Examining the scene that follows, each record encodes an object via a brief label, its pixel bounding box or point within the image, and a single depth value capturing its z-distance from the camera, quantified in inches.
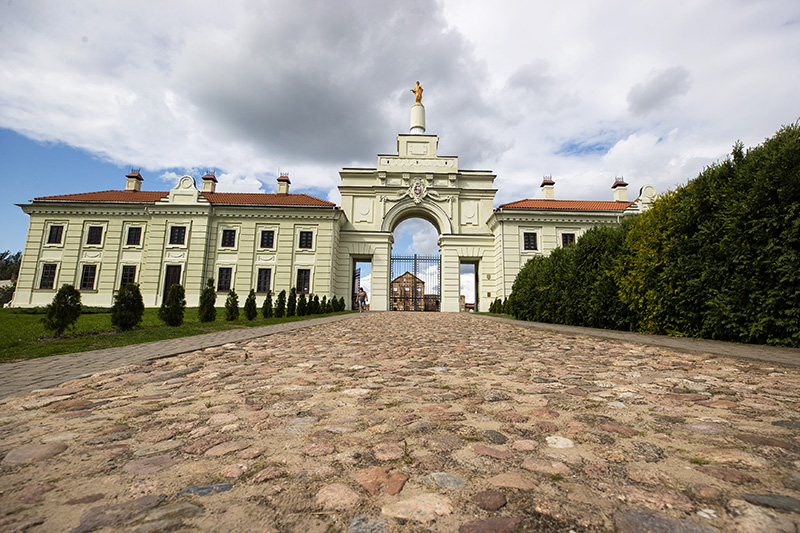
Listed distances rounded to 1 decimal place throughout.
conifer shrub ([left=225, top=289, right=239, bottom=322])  548.7
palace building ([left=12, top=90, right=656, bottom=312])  1057.5
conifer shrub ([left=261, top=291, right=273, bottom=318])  638.5
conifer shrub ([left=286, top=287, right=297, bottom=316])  701.9
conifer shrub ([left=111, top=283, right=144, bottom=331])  348.5
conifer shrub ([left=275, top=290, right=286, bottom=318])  655.8
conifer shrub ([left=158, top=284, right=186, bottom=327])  416.8
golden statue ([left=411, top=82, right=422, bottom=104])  1269.7
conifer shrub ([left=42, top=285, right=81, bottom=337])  293.4
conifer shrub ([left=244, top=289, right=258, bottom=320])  565.6
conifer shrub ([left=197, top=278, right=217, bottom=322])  499.5
